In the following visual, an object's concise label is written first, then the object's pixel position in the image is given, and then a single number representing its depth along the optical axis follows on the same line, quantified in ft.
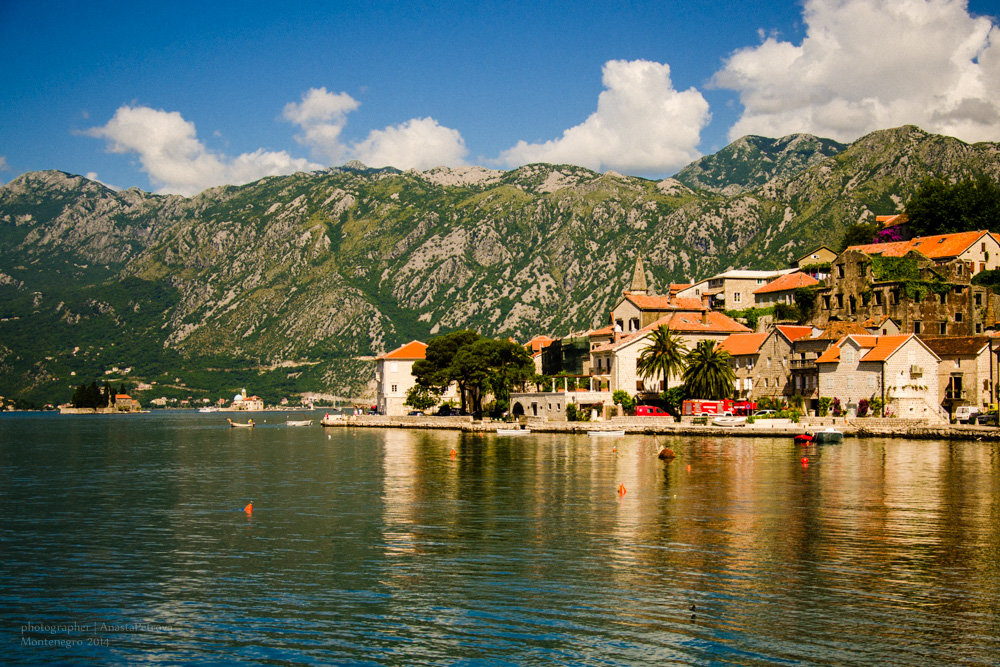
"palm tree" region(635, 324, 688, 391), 329.11
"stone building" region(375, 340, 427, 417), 476.13
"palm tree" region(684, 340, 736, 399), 312.71
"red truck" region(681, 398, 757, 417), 313.53
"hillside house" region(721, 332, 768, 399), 322.26
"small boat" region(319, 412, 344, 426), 454.81
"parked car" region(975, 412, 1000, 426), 257.75
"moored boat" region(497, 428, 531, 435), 326.85
